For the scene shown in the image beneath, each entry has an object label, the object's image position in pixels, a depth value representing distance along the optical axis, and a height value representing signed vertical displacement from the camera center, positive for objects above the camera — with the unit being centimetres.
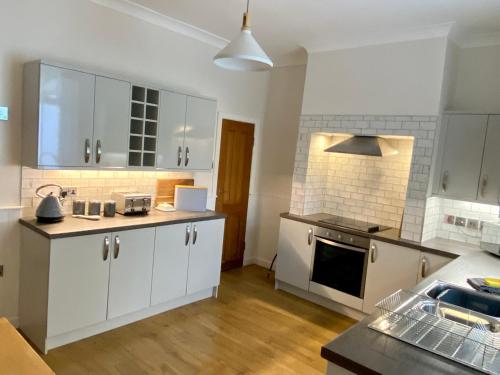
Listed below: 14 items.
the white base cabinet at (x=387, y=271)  355 -96
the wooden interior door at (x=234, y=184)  483 -38
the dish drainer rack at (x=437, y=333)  150 -70
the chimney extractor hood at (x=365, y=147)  378 +21
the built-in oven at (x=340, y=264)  385 -103
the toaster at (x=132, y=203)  355 -54
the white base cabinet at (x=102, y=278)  286 -113
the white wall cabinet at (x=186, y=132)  372 +20
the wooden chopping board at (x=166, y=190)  412 -45
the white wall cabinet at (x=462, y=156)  338 +19
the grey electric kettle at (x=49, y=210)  301 -57
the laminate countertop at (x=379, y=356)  143 -73
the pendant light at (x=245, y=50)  222 +62
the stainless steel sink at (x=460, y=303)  191 -71
